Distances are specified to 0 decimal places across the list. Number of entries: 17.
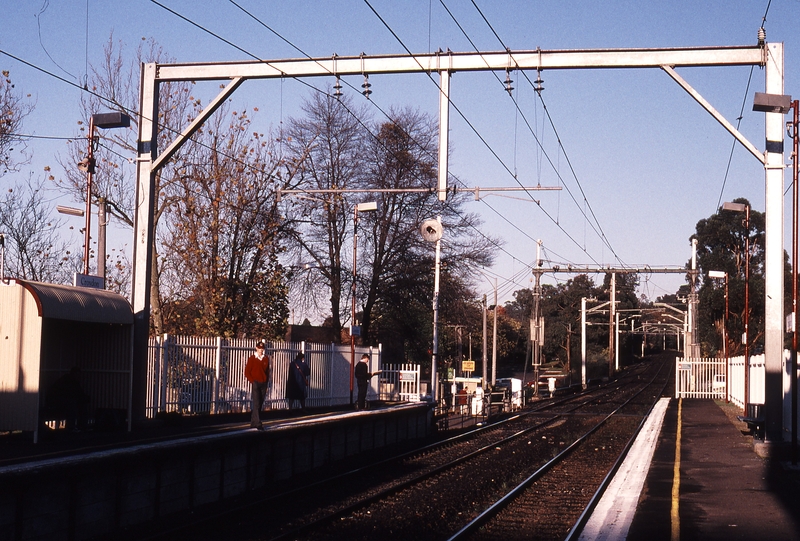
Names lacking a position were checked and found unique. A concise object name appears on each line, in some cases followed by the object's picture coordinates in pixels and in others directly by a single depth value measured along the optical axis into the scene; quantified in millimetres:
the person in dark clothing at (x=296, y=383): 26047
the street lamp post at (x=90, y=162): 18812
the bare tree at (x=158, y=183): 30938
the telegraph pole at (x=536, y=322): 45906
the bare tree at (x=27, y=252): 34312
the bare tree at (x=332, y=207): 40812
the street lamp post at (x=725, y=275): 38906
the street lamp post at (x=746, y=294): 28859
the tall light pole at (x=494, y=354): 45250
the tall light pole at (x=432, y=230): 29069
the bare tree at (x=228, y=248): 31859
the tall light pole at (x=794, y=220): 16469
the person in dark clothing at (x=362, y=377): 26070
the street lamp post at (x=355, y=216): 29016
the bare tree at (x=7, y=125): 28141
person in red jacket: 16969
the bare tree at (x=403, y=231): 41594
